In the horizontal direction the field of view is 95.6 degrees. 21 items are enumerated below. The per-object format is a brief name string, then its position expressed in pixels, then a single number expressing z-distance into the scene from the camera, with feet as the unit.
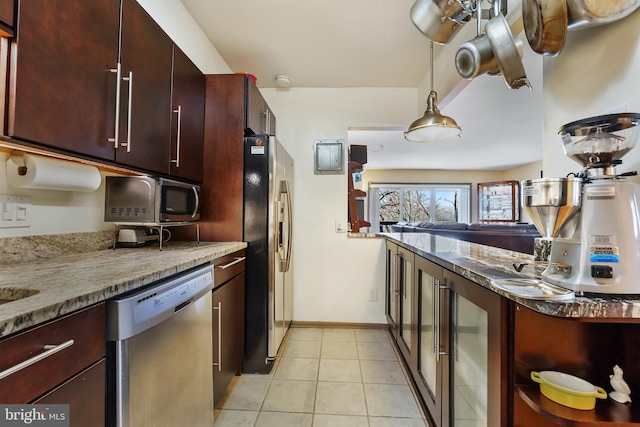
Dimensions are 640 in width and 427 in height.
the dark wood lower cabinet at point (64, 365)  1.91
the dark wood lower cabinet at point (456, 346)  2.98
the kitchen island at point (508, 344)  2.48
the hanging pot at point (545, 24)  3.43
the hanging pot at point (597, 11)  3.08
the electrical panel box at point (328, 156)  9.87
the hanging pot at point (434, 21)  4.92
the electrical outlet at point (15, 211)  3.73
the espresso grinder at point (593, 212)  2.50
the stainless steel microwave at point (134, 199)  5.00
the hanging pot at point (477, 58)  4.77
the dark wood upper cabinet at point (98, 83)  2.96
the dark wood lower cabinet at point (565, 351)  2.82
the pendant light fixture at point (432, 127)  6.45
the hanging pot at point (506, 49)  4.03
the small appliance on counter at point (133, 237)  5.45
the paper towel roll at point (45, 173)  3.74
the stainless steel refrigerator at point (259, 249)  6.82
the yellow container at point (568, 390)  2.54
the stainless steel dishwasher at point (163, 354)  2.74
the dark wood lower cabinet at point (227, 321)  5.31
